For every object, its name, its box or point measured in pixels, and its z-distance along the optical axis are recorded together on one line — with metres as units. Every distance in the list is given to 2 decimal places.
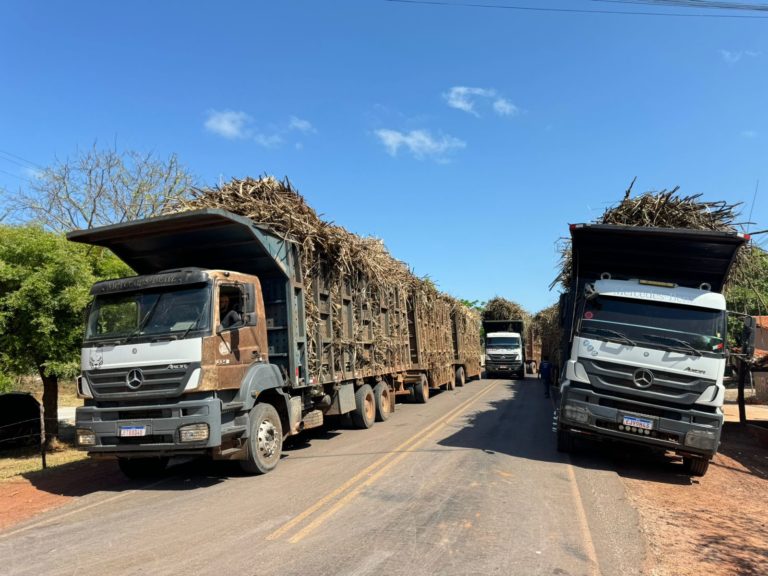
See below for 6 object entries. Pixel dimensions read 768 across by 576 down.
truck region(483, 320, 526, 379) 29.39
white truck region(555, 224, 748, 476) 7.67
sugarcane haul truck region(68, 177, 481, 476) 6.76
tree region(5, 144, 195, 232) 24.70
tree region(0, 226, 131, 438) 10.34
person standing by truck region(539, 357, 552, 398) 20.05
